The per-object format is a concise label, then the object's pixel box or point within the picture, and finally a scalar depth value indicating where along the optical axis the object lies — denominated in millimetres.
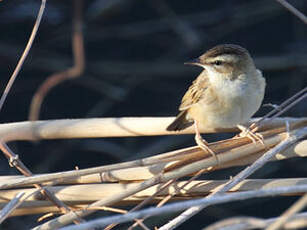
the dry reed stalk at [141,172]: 5809
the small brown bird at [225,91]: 7109
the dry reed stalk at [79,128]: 6391
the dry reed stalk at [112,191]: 5703
